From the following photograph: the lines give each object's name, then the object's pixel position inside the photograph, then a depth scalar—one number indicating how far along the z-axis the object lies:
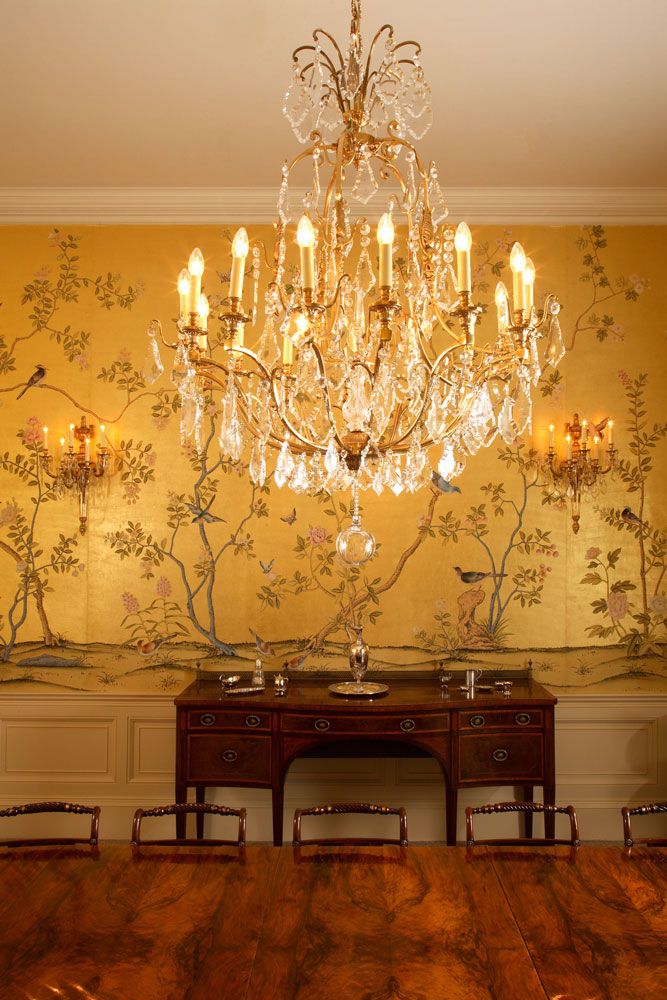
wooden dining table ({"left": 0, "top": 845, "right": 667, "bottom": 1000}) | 1.65
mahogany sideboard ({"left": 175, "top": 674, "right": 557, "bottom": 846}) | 3.66
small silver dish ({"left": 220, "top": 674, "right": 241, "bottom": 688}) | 3.98
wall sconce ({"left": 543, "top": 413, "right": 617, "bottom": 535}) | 4.23
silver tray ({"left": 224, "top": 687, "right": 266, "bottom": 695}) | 3.87
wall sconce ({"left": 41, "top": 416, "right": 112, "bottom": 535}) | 4.26
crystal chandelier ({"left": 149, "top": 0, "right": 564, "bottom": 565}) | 1.96
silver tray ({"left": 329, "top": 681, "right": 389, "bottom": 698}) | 3.80
